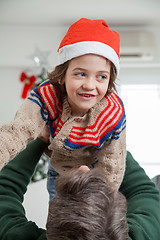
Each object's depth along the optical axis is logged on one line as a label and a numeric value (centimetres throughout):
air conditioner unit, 349
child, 76
